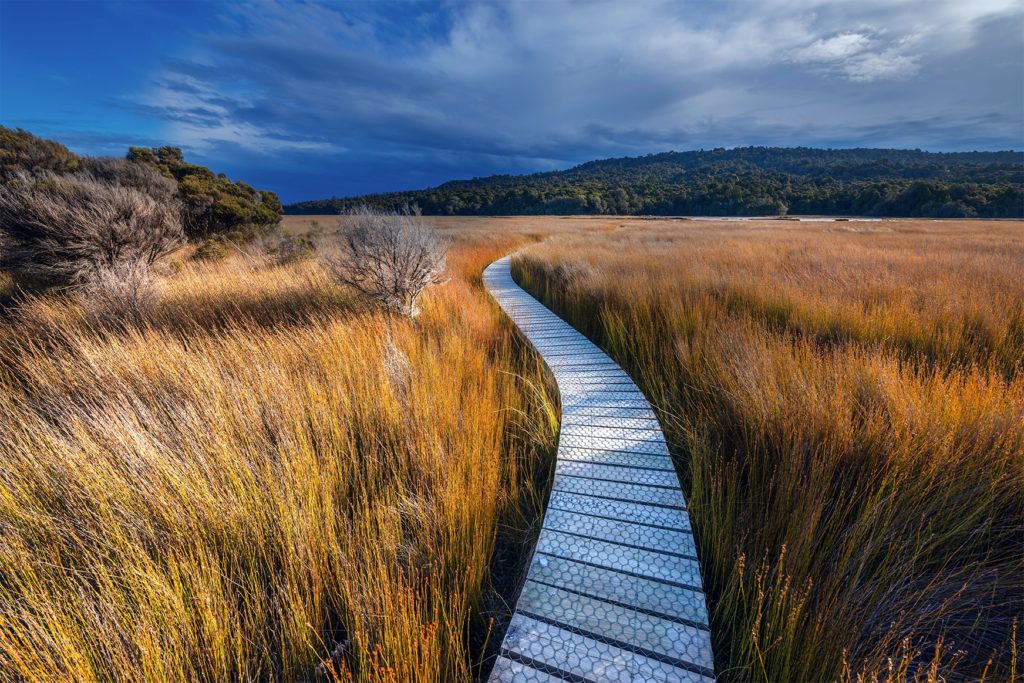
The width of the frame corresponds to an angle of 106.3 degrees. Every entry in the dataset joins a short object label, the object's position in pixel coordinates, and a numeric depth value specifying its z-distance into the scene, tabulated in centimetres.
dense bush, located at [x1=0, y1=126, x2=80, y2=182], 937
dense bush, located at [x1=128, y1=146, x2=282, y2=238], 1079
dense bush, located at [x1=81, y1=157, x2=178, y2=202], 940
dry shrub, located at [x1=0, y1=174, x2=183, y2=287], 571
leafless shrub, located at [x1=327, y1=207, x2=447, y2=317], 620
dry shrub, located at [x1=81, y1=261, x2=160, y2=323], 562
